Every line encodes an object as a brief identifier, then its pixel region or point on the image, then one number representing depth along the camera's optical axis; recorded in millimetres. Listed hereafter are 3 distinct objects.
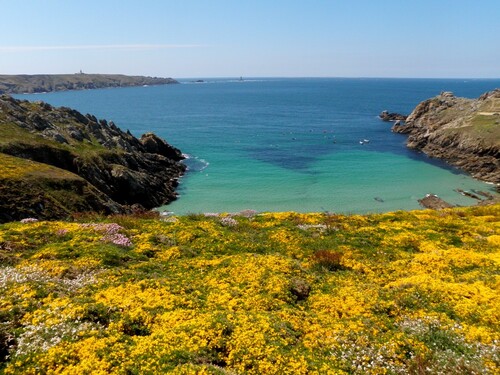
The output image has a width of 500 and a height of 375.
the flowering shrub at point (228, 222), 33281
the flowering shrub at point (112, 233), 26289
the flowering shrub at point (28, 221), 29902
